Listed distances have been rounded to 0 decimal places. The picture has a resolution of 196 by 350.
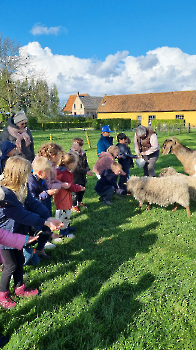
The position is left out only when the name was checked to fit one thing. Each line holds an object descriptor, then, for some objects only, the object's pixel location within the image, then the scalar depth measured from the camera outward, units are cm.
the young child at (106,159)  661
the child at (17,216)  282
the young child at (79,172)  621
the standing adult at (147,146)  747
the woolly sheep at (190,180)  607
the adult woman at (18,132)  545
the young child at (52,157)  431
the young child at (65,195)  495
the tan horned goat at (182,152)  764
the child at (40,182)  379
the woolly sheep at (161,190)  565
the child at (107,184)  672
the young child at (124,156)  743
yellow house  4725
